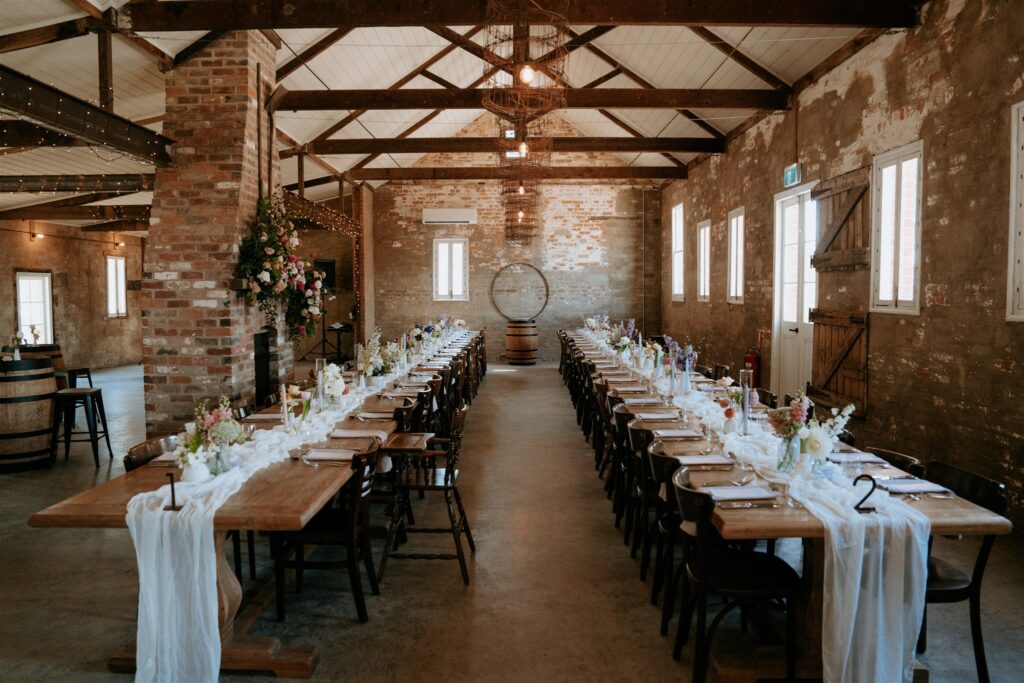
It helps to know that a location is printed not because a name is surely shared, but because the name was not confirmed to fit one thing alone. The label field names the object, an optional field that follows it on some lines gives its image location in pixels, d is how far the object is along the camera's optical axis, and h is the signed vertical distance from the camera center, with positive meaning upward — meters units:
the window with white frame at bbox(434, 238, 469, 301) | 15.63 +0.88
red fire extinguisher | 9.17 -0.74
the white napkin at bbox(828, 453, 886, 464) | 3.42 -0.77
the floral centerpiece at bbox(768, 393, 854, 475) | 2.99 -0.57
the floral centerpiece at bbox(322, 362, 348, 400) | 4.80 -0.53
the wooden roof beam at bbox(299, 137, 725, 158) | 10.87 +2.61
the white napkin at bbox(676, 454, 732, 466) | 3.47 -0.79
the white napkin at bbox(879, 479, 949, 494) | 2.88 -0.77
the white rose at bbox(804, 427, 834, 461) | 2.97 -0.60
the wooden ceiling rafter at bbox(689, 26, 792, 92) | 8.30 +3.05
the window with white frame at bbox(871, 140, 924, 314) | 5.65 +0.67
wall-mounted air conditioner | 15.51 +2.06
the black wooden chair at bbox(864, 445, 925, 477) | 3.24 -0.77
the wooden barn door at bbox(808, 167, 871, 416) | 6.46 +0.14
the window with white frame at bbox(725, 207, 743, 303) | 10.37 +0.77
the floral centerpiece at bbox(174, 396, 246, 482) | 2.99 -0.61
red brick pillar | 6.10 +0.55
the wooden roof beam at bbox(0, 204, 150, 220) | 11.34 +1.59
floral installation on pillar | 6.22 +0.32
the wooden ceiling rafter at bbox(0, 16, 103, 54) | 5.15 +2.13
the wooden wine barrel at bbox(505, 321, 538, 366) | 14.43 -0.76
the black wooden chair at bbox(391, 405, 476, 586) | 3.79 -1.11
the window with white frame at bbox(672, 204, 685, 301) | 13.99 +1.13
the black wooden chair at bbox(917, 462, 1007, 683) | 2.66 -1.10
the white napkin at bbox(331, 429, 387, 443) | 4.05 -0.76
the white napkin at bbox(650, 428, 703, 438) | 4.09 -0.77
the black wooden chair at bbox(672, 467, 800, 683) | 2.67 -1.10
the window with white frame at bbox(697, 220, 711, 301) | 12.05 +0.82
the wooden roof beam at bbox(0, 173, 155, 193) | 7.24 +1.33
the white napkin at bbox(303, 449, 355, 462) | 3.50 -0.77
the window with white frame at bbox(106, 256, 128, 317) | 15.18 +0.42
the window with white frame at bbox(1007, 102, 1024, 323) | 4.38 +0.55
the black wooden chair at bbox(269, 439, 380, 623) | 3.30 -1.12
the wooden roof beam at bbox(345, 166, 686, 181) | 13.30 +2.69
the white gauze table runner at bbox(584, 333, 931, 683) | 2.50 -1.06
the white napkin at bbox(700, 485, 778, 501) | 2.82 -0.79
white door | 7.95 +0.20
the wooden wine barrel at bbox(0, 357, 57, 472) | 6.18 -0.98
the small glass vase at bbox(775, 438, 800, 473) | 3.08 -0.68
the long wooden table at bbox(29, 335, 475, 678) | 2.65 -0.81
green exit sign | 8.07 +1.58
